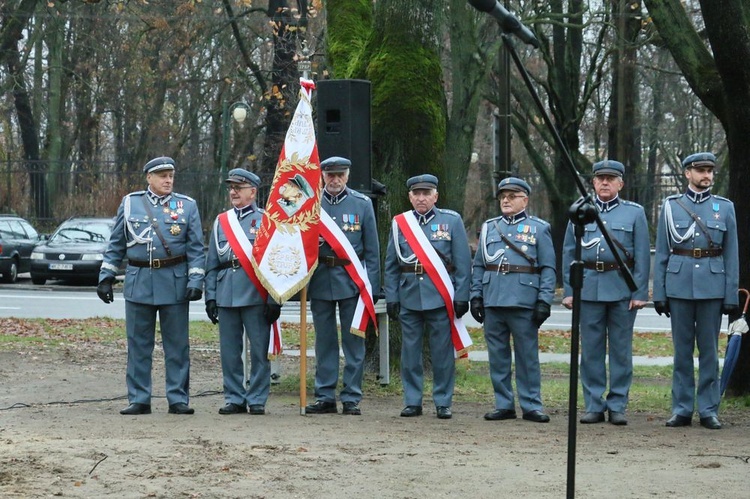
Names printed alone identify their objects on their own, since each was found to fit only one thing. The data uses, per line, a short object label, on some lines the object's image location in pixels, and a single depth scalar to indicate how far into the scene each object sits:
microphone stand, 5.81
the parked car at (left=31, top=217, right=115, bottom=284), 29.20
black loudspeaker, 11.70
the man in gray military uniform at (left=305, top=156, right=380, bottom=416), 10.84
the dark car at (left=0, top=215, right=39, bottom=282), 30.45
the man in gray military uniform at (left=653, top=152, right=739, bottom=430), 10.10
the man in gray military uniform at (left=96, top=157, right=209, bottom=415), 10.67
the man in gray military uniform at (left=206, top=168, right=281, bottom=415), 10.66
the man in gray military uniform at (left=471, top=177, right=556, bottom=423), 10.48
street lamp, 34.34
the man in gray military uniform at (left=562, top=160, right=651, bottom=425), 10.34
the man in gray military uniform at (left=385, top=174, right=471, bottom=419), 10.72
